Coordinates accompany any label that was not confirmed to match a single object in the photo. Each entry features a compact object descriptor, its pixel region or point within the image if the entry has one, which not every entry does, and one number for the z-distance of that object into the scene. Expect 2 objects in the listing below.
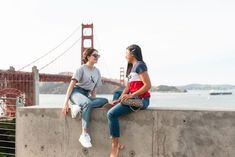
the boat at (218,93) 155.75
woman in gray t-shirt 4.83
